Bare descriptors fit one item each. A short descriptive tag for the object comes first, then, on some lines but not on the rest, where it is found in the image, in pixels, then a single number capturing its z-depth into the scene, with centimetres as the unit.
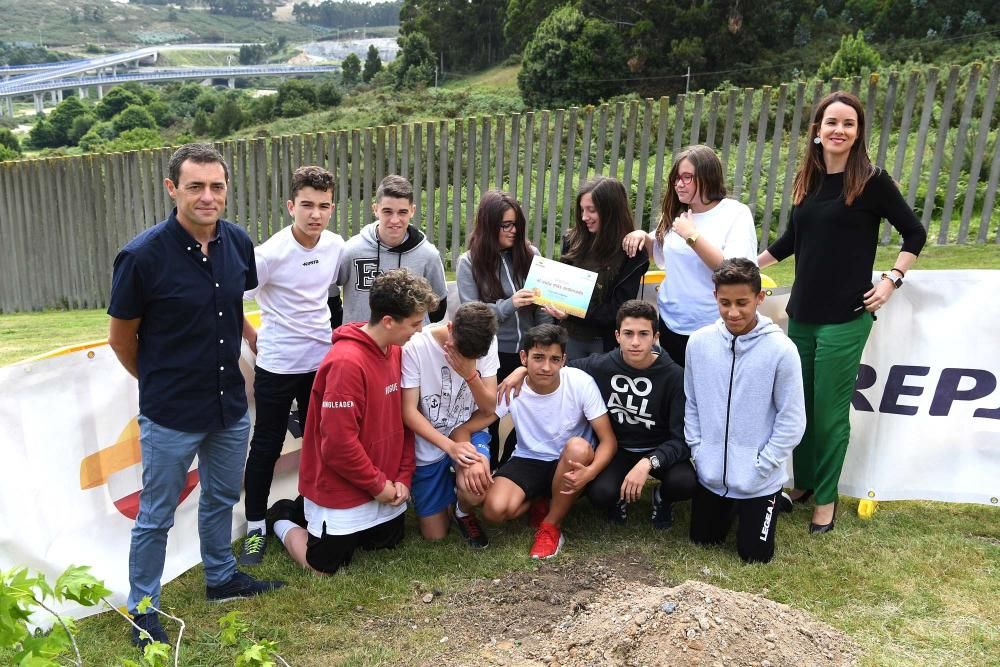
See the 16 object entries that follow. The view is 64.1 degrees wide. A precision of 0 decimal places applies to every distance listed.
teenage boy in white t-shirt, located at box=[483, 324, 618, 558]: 446
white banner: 393
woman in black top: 419
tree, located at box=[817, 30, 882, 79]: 2644
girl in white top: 449
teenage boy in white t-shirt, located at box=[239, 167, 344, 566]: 439
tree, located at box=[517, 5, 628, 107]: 3734
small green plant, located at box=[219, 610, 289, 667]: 240
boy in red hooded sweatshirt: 407
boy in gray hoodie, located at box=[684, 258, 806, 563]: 420
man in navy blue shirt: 338
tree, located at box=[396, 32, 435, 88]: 5437
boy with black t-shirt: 447
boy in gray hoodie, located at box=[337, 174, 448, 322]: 470
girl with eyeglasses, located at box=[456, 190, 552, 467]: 479
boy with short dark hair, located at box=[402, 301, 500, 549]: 450
